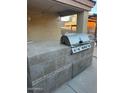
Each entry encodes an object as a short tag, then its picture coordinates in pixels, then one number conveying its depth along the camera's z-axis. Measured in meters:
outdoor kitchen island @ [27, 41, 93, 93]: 1.71
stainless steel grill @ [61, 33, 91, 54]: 2.55
